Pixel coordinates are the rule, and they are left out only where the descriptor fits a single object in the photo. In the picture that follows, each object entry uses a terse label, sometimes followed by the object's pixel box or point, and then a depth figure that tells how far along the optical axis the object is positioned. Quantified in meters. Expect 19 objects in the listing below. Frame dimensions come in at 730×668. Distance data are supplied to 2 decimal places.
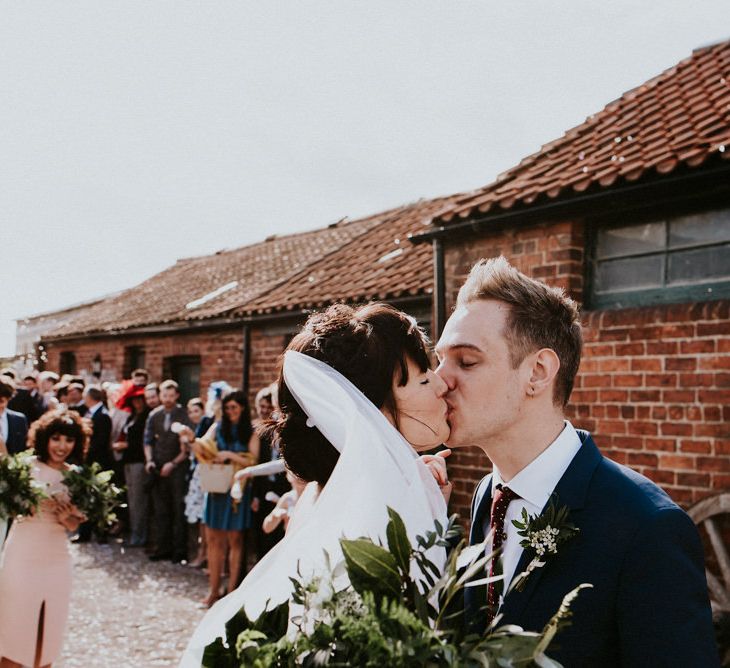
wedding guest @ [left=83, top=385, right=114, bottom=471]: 10.56
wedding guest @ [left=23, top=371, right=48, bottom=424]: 11.16
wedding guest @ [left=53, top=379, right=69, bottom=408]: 11.67
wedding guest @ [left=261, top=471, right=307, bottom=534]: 5.98
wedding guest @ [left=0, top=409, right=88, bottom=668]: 4.76
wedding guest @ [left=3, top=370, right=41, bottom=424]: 11.00
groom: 1.57
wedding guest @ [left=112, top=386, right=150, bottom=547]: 10.42
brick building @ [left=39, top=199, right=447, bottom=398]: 9.98
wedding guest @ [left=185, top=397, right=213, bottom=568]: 9.12
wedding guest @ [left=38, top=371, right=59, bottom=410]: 11.90
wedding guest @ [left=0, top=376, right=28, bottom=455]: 7.08
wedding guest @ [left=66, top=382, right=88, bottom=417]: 11.35
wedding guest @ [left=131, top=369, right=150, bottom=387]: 11.07
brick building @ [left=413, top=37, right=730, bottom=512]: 4.72
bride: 1.94
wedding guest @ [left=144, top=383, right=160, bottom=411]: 10.63
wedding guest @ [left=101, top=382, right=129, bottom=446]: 11.21
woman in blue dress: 7.62
